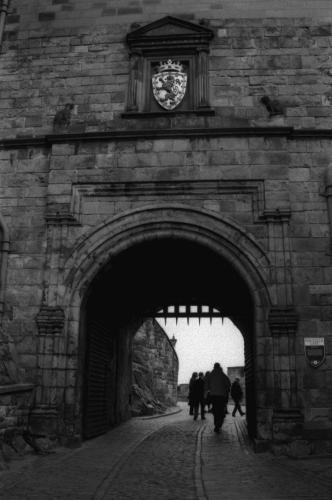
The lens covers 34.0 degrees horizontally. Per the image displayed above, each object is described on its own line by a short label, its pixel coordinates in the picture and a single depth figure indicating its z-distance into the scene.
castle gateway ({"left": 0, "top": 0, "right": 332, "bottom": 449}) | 7.77
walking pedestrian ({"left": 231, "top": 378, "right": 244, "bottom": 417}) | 15.11
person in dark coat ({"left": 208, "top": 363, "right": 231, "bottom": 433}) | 10.01
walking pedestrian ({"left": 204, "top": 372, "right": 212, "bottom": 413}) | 15.37
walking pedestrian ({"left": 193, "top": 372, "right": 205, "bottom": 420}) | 13.32
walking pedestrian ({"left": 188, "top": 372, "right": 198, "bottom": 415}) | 14.50
